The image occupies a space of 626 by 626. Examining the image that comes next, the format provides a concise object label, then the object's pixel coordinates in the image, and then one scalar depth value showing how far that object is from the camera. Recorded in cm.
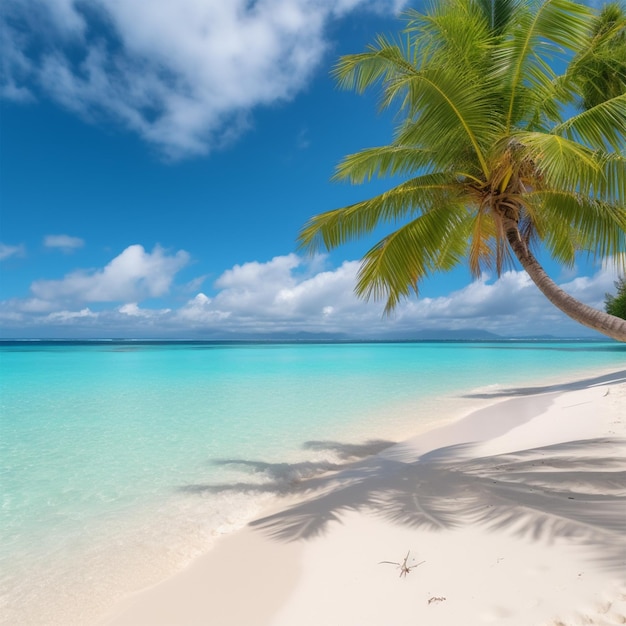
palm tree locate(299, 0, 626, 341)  409
